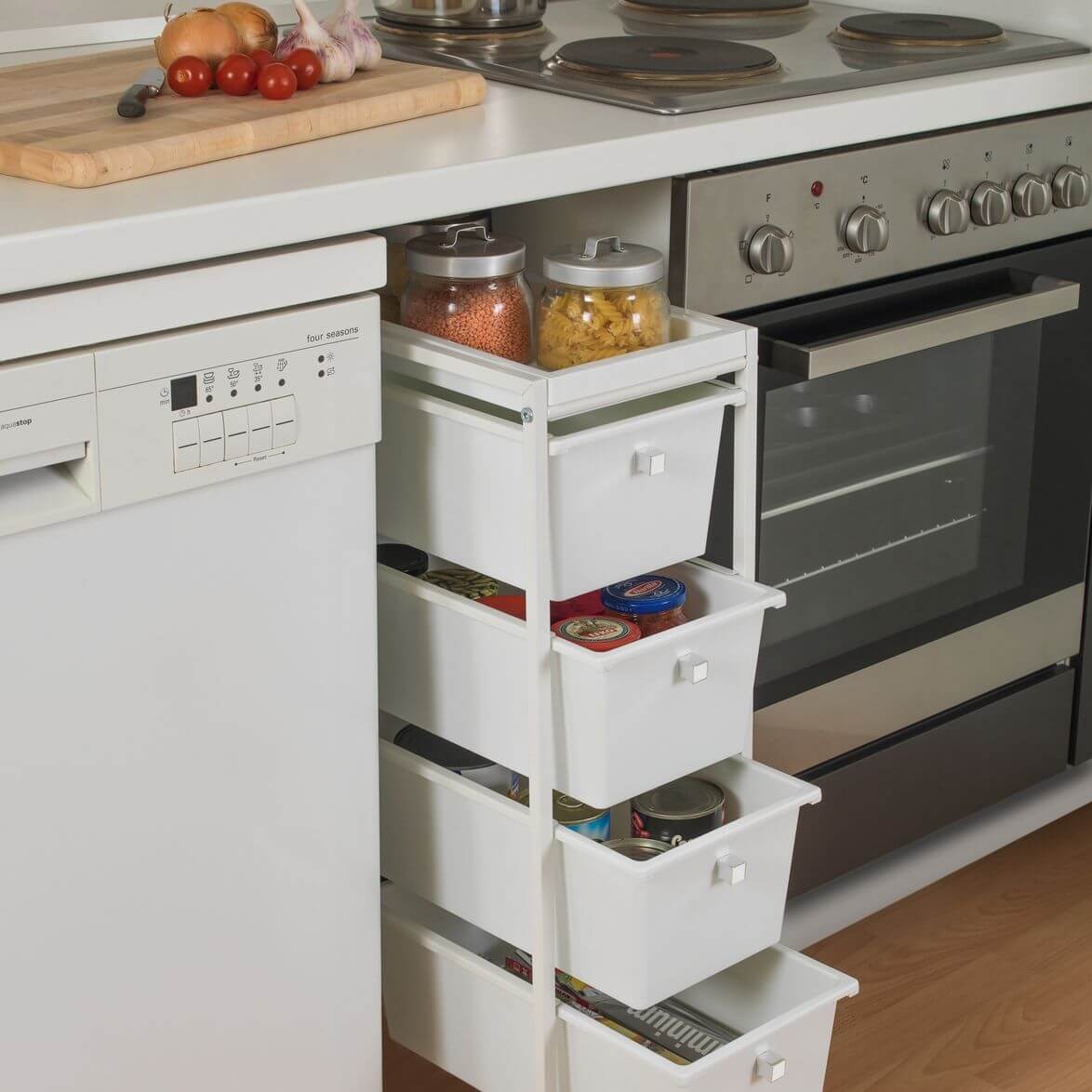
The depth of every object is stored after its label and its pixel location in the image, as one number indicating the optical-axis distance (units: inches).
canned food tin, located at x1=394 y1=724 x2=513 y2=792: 111.9
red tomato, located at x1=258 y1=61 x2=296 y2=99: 103.7
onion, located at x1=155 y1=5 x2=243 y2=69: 105.5
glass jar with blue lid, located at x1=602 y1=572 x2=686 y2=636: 107.0
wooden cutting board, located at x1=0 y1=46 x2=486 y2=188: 97.9
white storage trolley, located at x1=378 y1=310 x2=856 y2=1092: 103.2
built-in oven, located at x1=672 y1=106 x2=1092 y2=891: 112.4
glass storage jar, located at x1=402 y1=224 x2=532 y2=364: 104.4
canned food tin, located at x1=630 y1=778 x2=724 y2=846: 108.8
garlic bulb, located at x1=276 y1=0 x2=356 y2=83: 105.6
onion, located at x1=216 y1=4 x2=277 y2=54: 107.9
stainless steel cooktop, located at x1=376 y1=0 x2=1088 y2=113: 112.1
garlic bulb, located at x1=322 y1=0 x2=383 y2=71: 107.4
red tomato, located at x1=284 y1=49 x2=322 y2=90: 105.0
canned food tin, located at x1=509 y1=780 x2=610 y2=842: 109.1
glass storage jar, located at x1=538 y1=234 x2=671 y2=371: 103.7
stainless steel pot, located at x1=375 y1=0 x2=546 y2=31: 119.9
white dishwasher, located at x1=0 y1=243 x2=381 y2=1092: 97.0
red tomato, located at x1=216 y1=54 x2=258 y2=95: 103.9
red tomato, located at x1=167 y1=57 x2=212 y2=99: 103.9
